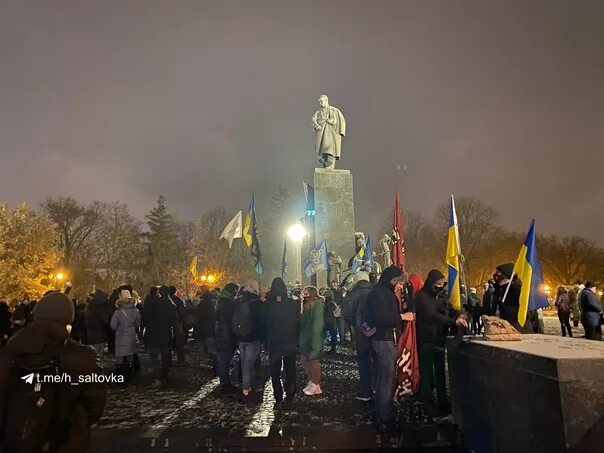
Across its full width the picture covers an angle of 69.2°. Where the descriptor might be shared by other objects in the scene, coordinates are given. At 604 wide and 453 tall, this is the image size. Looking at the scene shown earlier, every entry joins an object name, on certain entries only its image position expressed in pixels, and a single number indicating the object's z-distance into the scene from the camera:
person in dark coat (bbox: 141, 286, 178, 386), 8.52
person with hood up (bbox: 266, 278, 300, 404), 6.89
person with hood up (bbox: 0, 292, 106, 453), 2.31
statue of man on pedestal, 20.69
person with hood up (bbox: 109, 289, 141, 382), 8.83
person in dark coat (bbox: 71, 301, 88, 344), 12.16
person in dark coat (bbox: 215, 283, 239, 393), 8.12
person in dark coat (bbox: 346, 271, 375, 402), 6.88
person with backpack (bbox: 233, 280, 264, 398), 7.32
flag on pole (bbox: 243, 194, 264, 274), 11.51
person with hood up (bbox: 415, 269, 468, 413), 6.36
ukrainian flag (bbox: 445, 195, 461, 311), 6.30
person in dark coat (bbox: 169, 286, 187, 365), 11.25
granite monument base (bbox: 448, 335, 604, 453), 3.10
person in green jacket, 7.42
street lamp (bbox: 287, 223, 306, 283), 16.08
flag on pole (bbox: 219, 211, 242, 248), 12.51
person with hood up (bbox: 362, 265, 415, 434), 5.54
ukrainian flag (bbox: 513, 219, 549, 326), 5.56
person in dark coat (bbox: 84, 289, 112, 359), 9.36
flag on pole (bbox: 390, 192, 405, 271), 10.20
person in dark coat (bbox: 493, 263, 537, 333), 6.80
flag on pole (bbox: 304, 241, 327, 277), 16.81
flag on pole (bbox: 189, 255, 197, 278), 19.01
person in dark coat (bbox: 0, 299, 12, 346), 11.24
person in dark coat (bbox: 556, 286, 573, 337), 14.92
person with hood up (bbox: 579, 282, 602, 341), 11.19
